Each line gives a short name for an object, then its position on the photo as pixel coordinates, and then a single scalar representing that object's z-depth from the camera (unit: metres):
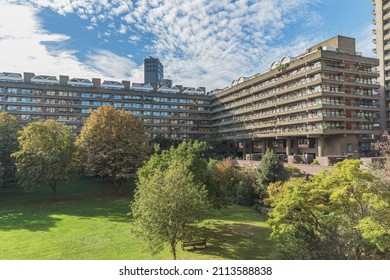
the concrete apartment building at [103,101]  68.81
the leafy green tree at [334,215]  13.29
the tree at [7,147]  39.34
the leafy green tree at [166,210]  14.18
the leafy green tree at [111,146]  37.69
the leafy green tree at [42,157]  34.73
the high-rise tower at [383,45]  62.38
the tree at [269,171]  32.47
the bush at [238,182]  34.31
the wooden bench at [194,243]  17.96
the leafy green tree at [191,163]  21.91
